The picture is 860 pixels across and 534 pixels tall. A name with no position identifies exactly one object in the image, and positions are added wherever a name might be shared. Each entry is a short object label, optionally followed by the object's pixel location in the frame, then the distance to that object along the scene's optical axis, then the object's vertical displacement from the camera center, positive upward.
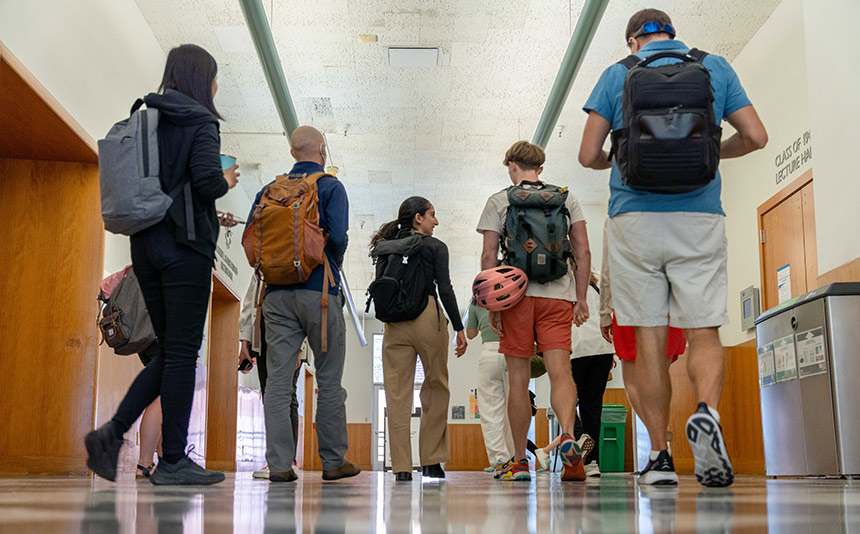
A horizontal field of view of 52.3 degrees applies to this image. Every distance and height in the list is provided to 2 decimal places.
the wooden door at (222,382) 9.36 +0.38
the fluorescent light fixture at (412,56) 7.23 +2.95
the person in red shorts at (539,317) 3.38 +0.37
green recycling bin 8.05 -0.26
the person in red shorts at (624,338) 3.40 +0.29
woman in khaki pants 3.66 +0.20
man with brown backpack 3.21 +0.46
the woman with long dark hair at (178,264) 2.56 +0.46
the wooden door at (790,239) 6.20 +1.27
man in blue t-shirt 2.49 +0.43
